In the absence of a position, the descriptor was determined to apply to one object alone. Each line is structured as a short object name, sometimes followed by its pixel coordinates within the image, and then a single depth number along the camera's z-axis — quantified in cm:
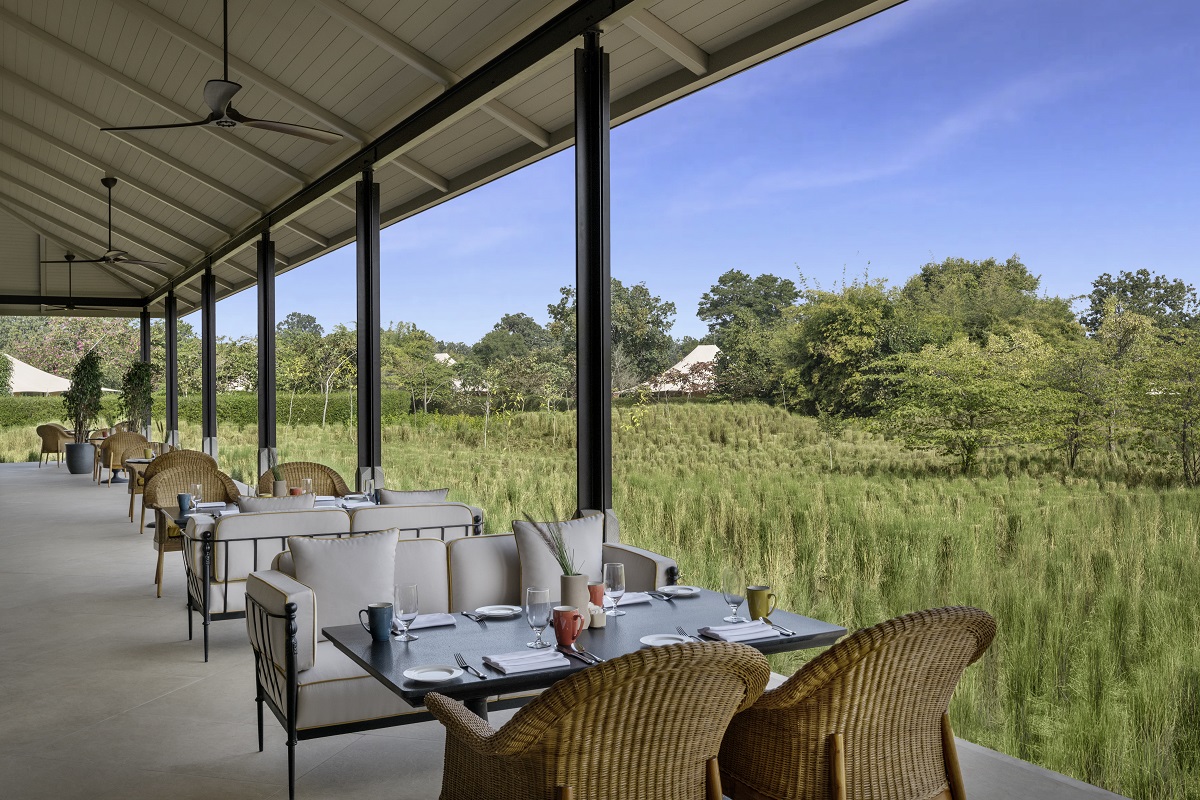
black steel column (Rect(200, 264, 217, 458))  1355
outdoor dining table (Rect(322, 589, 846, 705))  244
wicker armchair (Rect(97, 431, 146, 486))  1257
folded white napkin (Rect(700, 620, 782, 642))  278
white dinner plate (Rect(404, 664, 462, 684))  243
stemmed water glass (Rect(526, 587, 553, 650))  274
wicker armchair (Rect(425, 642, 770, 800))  191
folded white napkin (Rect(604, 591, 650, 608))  334
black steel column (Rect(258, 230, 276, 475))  1045
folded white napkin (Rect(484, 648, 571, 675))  251
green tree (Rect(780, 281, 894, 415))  1159
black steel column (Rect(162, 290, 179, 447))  1641
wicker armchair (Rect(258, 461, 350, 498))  711
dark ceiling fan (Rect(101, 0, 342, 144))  518
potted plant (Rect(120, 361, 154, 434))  1537
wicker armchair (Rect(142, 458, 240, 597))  641
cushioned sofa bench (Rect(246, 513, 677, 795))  319
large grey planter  1593
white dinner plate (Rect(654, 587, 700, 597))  345
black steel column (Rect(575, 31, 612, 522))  464
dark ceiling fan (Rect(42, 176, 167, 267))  1032
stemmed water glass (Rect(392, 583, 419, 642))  293
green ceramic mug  297
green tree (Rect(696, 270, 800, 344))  1595
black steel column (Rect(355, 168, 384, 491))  758
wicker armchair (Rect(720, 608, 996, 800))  221
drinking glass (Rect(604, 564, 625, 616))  319
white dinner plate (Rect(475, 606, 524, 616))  319
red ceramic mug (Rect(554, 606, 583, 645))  269
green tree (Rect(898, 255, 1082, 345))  852
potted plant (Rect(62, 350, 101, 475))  1541
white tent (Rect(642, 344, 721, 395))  1536
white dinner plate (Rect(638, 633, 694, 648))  275
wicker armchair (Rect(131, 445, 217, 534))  718
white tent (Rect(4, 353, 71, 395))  2086
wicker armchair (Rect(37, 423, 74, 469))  1730
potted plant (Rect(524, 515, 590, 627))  289
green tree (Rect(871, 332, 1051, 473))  789
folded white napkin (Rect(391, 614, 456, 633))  302
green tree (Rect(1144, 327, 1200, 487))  538
